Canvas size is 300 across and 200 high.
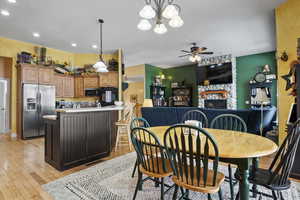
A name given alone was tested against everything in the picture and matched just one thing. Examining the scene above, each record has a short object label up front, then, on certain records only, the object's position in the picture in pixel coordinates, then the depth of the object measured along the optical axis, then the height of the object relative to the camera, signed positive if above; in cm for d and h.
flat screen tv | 691 +124
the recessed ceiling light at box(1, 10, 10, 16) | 326 +191
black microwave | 603 +33
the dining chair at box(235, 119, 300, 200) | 121 -57
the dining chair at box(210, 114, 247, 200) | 165 -52
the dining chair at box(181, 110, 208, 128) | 356 -38
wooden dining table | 116 -40
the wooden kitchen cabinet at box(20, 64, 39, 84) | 454 +83
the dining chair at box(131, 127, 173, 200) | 149 -67
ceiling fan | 509 +164
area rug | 181 -114
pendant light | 357 +81
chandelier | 191 +111
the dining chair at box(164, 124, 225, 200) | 118 -52
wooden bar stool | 348 -49
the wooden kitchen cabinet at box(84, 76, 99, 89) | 600 +76
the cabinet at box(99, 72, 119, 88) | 590 +83
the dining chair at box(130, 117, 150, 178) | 202 -36
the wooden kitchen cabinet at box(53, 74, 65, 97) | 545 +59
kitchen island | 250 -65
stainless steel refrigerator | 453 -20
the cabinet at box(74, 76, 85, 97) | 600 +57
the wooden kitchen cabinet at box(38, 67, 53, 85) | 487 +82
